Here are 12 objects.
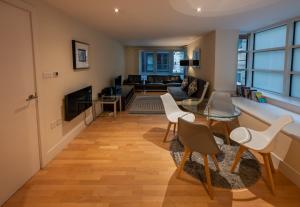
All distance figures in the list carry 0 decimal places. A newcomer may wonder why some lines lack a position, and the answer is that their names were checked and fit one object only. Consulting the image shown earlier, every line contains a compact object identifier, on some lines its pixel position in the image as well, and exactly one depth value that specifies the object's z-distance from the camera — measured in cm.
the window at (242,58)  583
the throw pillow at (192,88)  642
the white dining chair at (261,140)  233
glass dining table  323
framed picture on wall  404
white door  218
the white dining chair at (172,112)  364
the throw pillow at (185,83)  775
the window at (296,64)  398
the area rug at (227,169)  251
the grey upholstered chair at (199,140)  228
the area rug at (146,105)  605
